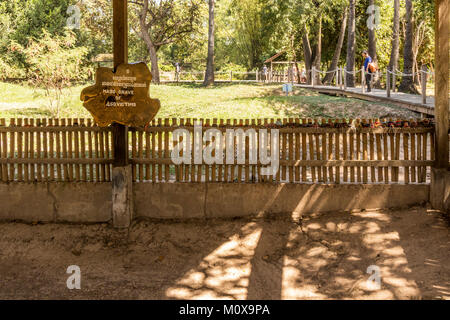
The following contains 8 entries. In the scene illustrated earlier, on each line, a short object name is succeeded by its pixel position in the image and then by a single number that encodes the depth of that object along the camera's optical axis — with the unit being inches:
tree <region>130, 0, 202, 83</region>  1491.1
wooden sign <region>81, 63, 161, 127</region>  309.9
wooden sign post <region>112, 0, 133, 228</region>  312.2
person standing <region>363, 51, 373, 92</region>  818.2
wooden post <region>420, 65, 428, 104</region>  627.0
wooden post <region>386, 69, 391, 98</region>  764.6
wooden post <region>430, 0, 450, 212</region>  304.5
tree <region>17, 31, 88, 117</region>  735.7
